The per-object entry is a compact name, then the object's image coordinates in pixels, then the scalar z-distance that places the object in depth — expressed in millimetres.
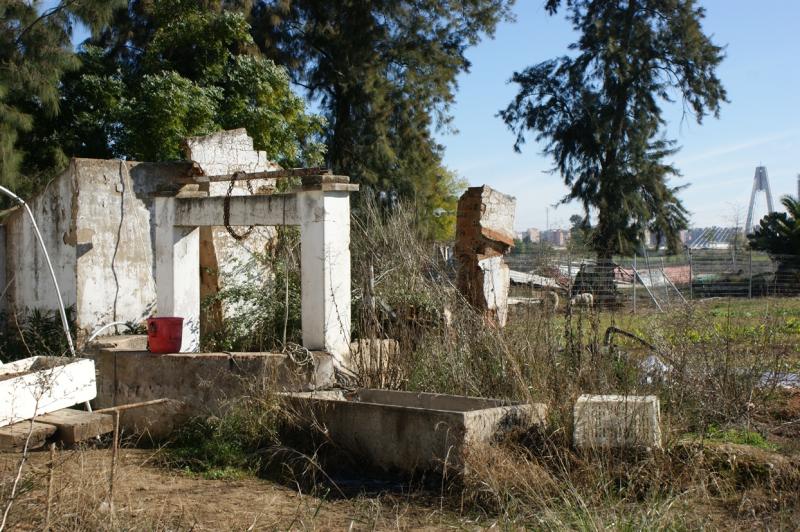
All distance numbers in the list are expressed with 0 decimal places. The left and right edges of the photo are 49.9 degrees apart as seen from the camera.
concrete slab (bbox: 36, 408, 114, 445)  6527
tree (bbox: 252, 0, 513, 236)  26812
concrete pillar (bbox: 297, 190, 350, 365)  8211
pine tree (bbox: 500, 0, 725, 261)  27625
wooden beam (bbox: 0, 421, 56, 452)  6383
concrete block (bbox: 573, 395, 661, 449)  5941
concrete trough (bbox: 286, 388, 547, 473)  6188
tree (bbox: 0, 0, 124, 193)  16047
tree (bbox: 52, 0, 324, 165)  17328
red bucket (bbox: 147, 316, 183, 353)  8328
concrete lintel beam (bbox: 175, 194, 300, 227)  8391
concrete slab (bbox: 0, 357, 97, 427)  6774
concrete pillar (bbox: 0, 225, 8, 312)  12516
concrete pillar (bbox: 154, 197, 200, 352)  9094
